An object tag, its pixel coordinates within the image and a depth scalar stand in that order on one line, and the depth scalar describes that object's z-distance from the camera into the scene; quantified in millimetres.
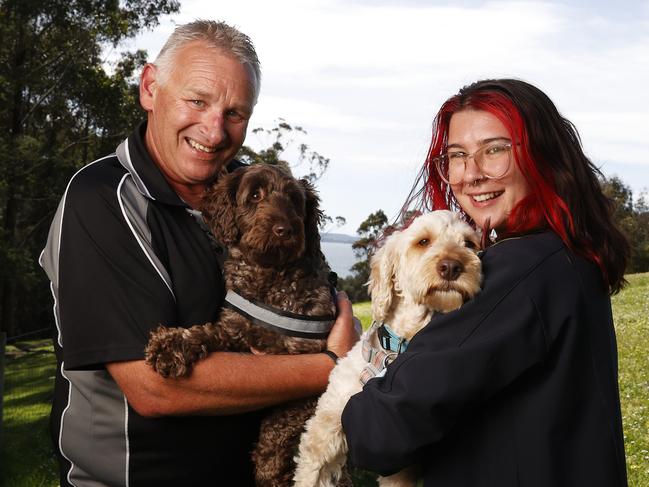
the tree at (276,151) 28047
